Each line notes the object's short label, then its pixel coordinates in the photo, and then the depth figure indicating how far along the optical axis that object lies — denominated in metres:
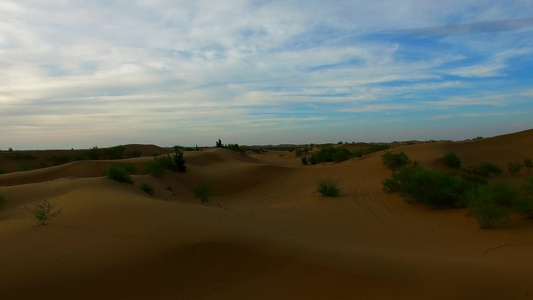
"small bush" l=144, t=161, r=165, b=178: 18.70
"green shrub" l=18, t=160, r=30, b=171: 25.67
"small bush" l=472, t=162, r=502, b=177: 18.86
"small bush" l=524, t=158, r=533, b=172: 20.26
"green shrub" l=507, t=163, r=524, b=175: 19.12
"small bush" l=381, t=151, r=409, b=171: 19.51
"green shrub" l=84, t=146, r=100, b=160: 36.02
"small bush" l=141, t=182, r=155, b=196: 13.85
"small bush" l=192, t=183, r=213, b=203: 15.31
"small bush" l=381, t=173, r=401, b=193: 14.46
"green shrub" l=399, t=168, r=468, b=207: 11.54
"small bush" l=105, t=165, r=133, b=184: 14.01
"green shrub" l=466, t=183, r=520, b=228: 8.87
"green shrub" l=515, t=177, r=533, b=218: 8.88
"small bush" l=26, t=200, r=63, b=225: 7.29
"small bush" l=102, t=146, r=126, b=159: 37.97
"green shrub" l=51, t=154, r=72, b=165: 34.85
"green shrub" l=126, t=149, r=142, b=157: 42.44
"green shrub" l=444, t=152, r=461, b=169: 20.36
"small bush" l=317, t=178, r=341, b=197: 15.24
